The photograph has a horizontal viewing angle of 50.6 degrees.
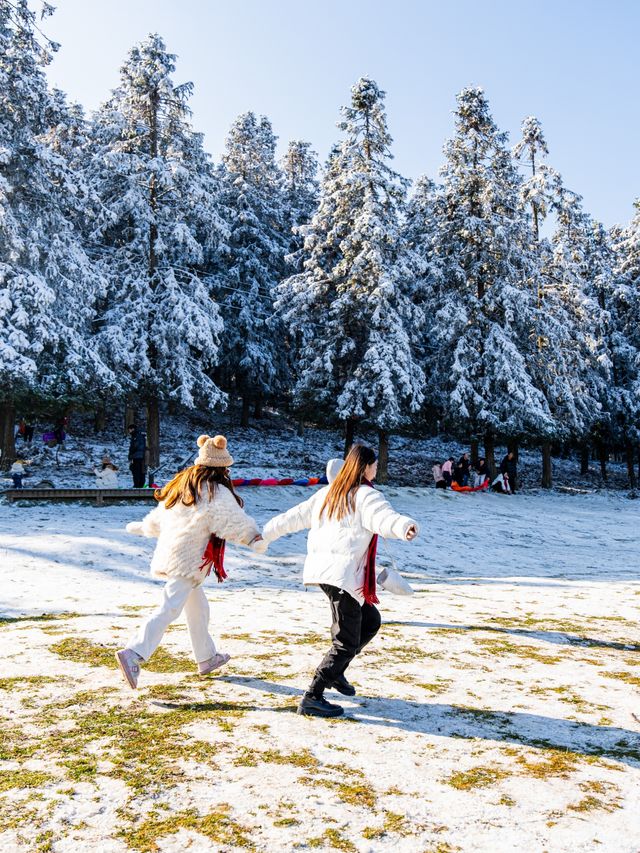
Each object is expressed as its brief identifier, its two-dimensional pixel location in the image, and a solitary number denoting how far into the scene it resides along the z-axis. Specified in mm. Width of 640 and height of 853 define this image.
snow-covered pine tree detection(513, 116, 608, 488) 27969
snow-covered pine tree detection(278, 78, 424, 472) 24453
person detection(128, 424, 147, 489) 19484
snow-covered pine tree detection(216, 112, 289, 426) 35031
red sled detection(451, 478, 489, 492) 24531
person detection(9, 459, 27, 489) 17141
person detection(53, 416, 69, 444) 26719
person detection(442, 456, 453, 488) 25750
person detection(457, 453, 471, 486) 26675
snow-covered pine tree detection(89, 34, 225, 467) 24000
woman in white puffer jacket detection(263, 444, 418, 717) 4402
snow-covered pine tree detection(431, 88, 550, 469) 25938
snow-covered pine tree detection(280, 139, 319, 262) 39844
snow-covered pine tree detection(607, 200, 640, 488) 32375
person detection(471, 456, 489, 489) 26009
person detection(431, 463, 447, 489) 25750
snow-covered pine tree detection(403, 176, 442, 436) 27141
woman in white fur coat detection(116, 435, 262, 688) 4785
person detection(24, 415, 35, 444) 29325
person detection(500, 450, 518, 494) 25781
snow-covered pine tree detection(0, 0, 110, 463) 18562
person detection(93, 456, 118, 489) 17625
